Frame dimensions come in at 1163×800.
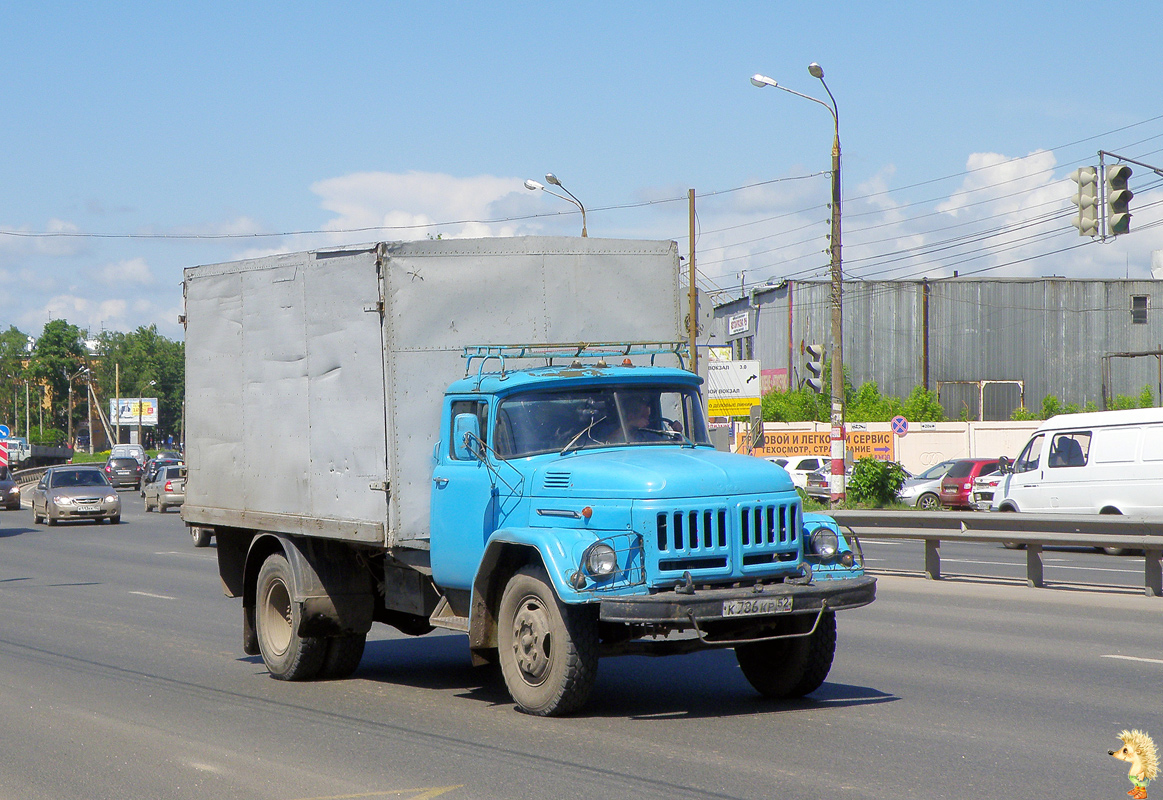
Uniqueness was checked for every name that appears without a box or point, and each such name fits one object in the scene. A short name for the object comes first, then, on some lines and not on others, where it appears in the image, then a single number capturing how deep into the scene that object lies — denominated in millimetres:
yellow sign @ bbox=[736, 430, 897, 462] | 53344
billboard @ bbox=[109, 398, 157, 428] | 142500
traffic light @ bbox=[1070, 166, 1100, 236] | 18594
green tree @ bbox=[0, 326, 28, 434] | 155625
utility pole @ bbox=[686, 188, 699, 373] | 27972
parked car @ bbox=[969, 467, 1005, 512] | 31766
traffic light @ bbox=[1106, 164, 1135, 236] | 18391
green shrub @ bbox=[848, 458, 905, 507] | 34469
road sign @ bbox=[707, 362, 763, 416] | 33969
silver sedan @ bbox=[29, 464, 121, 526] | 36938
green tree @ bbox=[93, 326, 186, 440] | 168875
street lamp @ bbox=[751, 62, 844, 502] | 26734
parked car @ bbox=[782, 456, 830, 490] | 46706
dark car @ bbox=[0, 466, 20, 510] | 46750
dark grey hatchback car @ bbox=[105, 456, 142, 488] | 68875
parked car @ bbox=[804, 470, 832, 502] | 41719
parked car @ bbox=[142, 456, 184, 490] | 69156
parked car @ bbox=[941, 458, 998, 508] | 36750
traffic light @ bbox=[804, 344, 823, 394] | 26531
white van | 23047
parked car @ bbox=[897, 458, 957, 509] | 38812
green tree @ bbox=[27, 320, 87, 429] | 151750
